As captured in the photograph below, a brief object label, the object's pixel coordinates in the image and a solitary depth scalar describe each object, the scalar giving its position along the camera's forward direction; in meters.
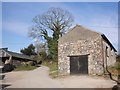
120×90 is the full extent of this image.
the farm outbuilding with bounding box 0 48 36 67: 24.99
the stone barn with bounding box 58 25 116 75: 13.65
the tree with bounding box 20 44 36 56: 38.20
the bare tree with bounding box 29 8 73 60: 27.95
